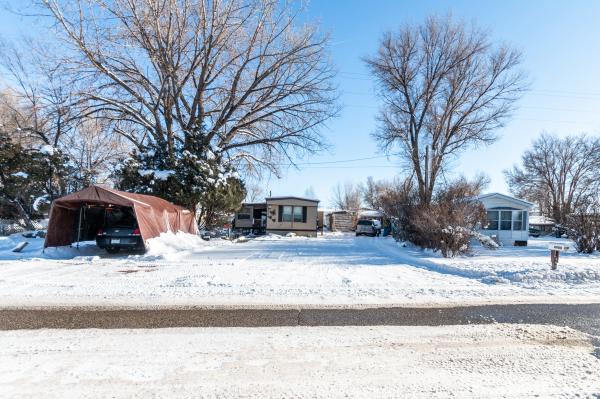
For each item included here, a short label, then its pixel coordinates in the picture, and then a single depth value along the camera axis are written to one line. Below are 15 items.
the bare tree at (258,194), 47.39
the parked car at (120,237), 12.10
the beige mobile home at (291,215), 29.56
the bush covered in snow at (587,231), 15.28
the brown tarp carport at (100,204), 11.65
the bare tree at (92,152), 24.83
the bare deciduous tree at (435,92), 25.09
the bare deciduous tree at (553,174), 45.28
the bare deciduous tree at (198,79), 18.30
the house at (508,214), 23.89
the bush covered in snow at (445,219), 13.01
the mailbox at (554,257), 9.86
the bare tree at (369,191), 60.56
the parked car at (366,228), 34.66
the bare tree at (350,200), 70.26
